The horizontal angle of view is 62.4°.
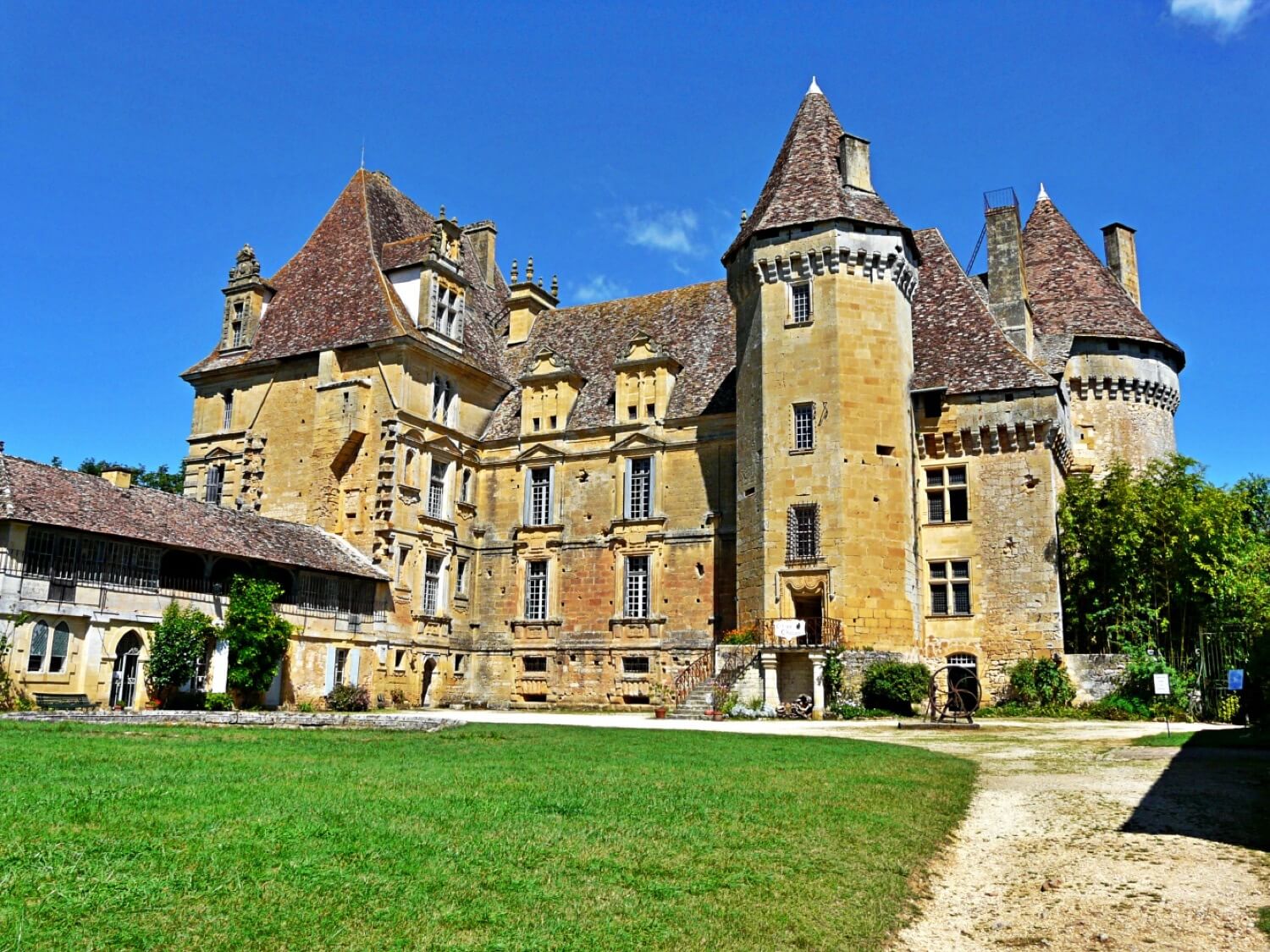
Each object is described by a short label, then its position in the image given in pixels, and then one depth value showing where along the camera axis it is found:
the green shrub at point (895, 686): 24.53
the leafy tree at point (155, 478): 48.81
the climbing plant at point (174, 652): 23.08
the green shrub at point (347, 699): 27.17
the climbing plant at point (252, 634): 24.72
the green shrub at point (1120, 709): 24.26
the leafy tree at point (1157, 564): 26.30
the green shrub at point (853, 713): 24.42
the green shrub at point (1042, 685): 25.86
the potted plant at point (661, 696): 29.20
